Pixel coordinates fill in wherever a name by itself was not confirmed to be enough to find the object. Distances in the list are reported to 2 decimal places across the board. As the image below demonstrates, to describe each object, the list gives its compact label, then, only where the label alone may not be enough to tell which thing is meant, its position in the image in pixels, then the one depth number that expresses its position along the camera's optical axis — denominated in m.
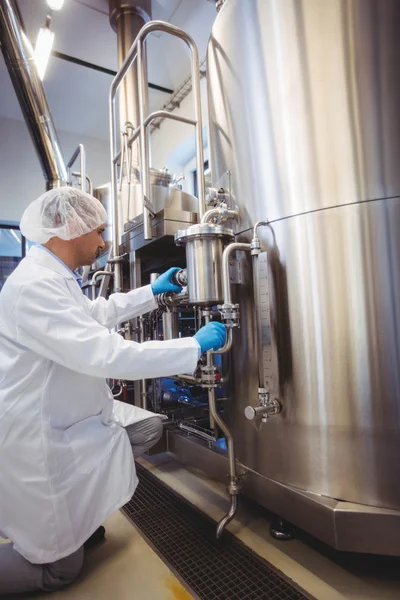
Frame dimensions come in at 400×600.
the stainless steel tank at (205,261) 1.16
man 0.99
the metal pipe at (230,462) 1.15
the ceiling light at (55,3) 2.41
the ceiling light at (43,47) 2.72
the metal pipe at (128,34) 2.77
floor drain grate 0.94
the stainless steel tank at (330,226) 0.94
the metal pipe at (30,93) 2.58
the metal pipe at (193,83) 1.43
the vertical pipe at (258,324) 1.09
